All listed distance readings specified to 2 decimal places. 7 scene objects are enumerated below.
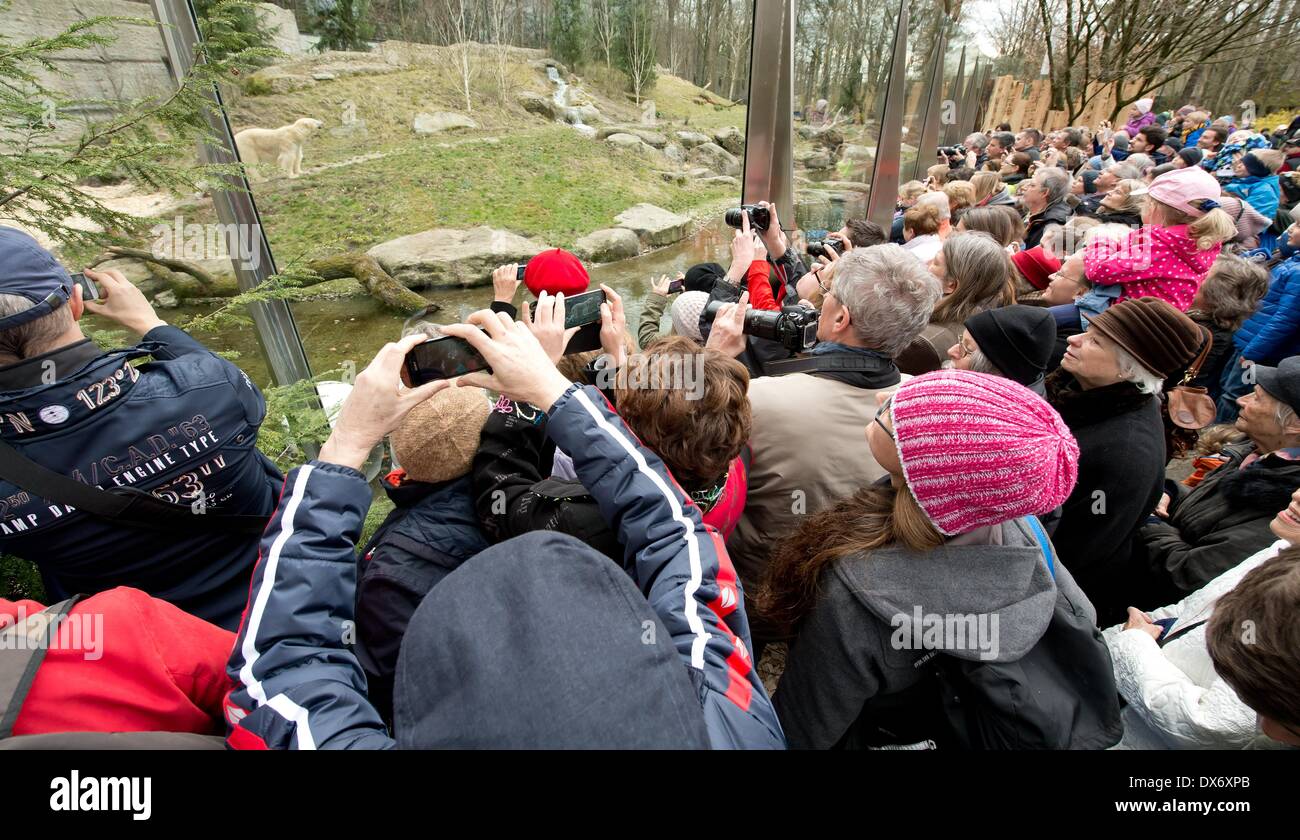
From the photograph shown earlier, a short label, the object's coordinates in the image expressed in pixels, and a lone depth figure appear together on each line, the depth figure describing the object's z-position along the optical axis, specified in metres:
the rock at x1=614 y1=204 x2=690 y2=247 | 4.59
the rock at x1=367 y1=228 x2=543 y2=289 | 3.64
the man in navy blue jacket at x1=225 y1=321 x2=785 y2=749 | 0.65
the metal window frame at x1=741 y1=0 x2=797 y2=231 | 4.27
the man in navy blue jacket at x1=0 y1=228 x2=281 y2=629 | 1.29
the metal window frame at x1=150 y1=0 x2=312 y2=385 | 2.65
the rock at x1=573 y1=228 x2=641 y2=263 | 4.36
